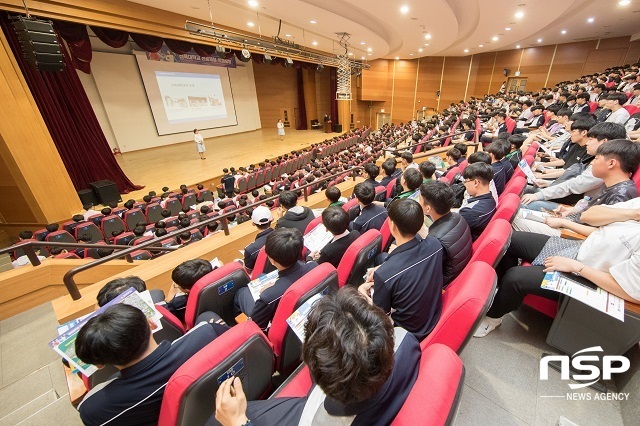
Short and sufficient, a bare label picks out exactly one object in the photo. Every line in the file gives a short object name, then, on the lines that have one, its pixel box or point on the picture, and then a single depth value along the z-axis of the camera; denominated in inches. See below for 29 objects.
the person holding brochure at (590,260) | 49.4
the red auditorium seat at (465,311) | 41.5
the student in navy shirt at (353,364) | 26.3
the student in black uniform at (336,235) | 85.7
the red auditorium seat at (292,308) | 53.5
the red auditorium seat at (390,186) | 160.2
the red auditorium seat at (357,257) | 72.3
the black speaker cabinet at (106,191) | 294.7
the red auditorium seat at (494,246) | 59.2
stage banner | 422.6
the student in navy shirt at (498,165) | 125.9
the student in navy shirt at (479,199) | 89.8
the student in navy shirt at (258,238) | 102.0
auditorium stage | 352.5
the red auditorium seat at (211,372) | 37.3
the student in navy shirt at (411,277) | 55.8
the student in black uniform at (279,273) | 63.2
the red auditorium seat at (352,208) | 125.8
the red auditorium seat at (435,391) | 27.3
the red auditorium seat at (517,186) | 97.0
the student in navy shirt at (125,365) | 40.6
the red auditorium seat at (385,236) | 96.1
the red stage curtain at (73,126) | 260.7
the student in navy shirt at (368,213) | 107.0
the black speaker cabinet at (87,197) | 285.6
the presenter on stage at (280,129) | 597.9
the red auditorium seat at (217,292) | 66.0
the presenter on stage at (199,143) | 421.7
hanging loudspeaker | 184.4
